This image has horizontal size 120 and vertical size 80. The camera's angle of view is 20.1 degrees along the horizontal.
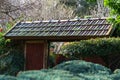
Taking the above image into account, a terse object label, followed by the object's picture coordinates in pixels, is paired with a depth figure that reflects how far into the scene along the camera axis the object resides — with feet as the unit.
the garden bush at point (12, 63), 50.62
